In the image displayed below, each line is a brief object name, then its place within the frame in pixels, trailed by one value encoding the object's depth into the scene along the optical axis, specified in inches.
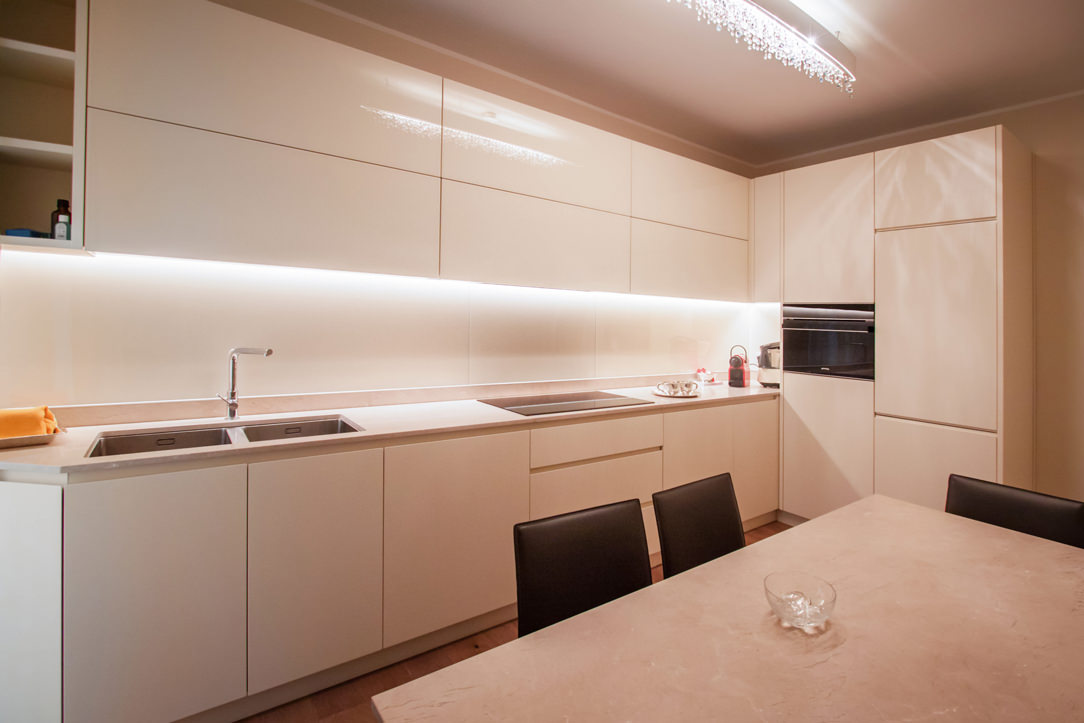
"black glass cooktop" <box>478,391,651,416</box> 102.9
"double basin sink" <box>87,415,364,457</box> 71.6
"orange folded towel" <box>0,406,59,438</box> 61.5
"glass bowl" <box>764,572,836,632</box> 39.8
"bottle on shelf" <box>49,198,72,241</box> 66.2
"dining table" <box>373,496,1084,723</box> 31.0
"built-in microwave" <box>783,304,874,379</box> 124.6
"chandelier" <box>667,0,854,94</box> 73.3
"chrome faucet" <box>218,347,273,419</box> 80.8
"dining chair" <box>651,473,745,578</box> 57.4
